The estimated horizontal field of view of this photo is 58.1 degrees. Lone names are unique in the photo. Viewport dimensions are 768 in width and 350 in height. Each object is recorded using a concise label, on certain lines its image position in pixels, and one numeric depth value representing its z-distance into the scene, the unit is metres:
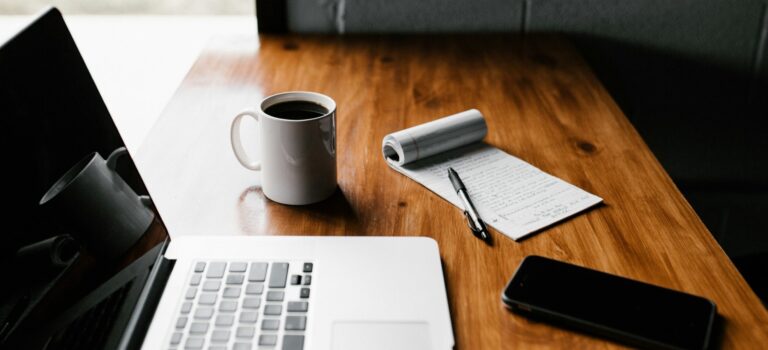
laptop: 0.52
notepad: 0.81
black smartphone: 0.61
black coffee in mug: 0.82
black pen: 0.78
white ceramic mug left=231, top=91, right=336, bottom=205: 0.78
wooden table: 0.70
